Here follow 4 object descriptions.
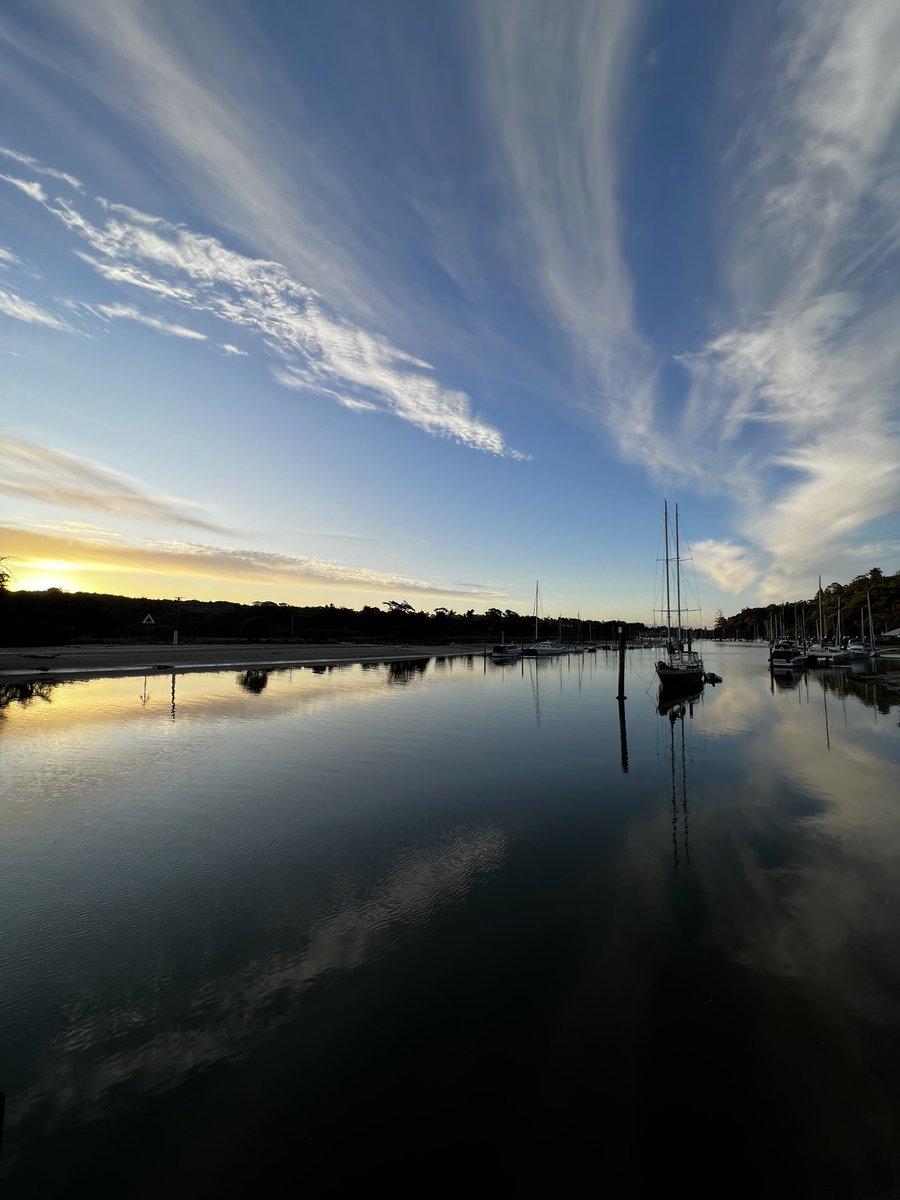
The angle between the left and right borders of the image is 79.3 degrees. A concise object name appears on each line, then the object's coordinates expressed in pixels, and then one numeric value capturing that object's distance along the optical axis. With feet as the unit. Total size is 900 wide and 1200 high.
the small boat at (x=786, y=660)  191.31
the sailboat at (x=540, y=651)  300.14
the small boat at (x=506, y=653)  273.79
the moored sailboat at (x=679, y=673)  127.85
